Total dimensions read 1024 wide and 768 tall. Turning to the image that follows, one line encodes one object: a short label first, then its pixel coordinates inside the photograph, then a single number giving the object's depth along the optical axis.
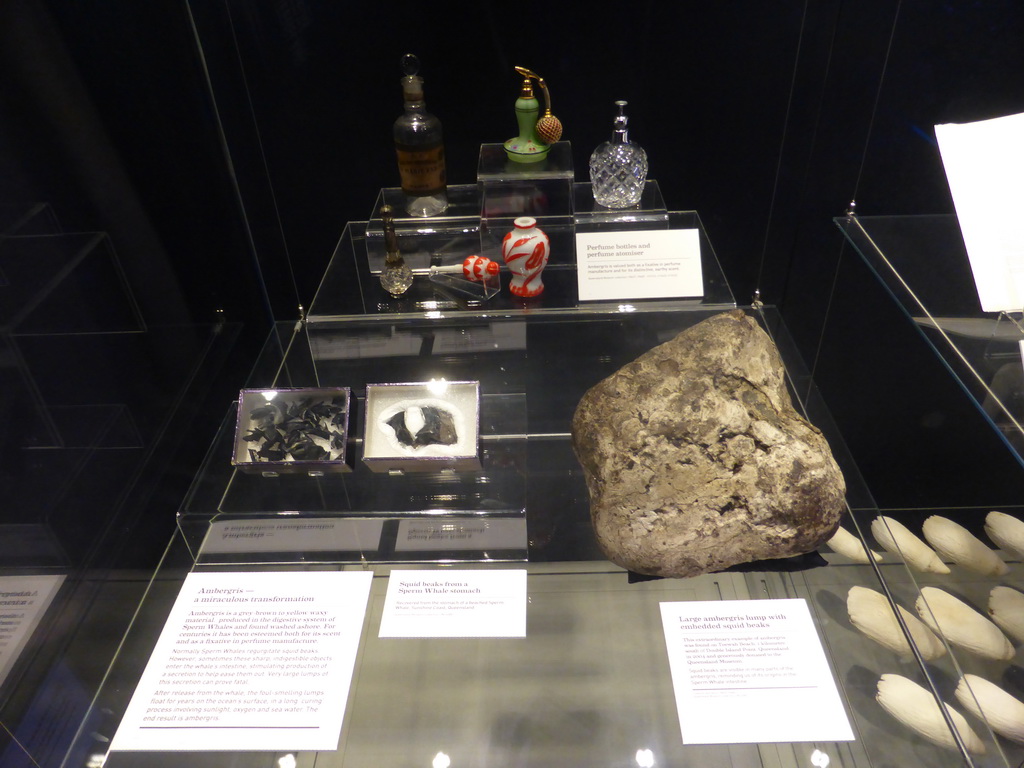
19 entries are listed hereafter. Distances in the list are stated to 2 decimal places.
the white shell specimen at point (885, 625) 1.26
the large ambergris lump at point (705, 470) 1.28
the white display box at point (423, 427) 1.50
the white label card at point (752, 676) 1.14
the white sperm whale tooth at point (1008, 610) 1.28
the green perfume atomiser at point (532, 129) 1.69
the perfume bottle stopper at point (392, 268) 1.72
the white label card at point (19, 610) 1.09
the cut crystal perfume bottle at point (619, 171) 1.74
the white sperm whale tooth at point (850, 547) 1.39
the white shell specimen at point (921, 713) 1.16
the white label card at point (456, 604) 1.29
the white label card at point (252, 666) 1.16
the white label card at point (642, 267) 1.65
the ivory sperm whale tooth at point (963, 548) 1.42
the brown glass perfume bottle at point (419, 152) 1.66
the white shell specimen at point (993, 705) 1.15
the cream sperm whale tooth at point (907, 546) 1.42
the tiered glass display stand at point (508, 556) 1.19
